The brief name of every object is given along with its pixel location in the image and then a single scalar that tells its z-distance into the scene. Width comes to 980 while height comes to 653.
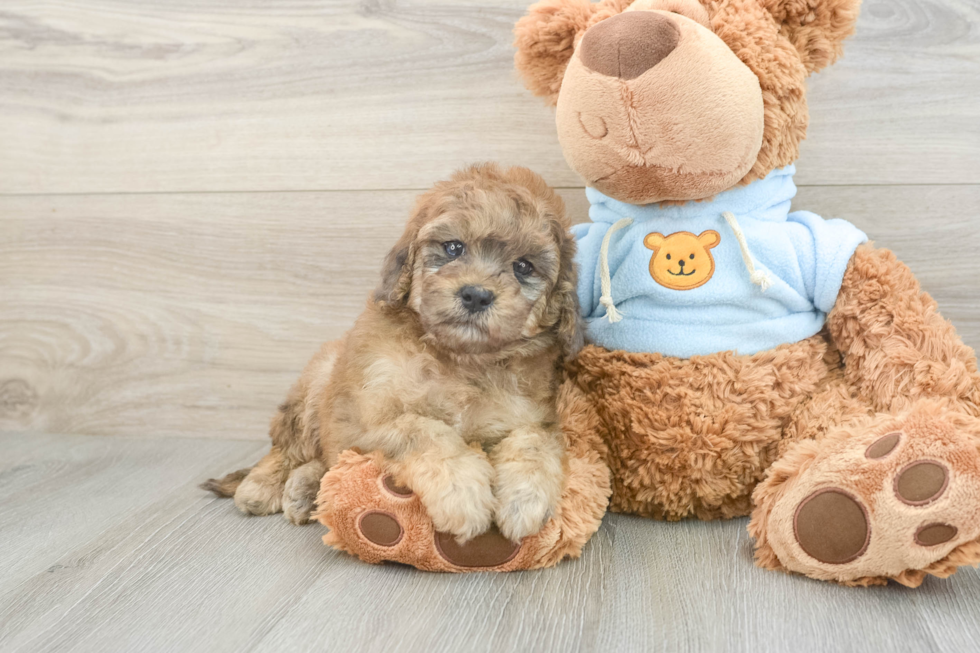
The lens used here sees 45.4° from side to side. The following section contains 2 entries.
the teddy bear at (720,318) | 0.74
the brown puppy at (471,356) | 0.73
